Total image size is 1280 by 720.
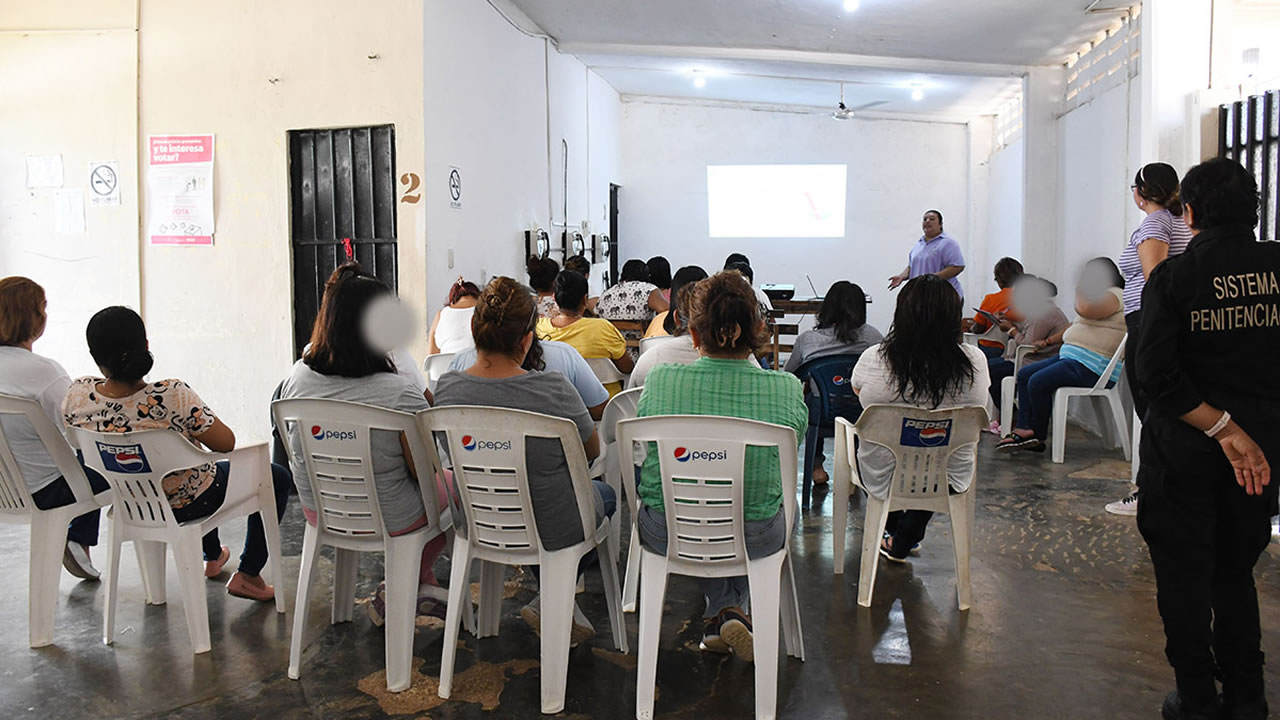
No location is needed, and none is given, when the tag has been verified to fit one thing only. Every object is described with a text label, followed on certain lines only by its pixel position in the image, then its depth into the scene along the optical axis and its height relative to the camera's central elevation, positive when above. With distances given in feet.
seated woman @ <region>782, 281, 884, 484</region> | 13.98 -0.52
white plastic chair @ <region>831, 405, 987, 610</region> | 10.25 -1.89
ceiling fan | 32.76 +6.34
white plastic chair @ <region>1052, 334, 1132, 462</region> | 17.44 -2.08
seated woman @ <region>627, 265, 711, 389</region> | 11.45 -0.71
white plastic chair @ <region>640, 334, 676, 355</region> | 13.32 -0.66
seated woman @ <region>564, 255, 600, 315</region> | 16.38 +0.51
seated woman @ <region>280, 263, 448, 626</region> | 8.79 -0.81
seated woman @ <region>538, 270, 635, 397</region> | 13.12 -0.47
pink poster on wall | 19.17 +2.19
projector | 26.20 +0.09
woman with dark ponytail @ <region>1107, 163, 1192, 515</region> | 13.00 +1.03
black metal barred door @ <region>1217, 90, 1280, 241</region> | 14.38 +2.32
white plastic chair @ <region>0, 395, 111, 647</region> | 9.62 -2.25
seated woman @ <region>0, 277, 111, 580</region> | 9.96 -0.80
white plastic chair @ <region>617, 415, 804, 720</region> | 7.74 -1.86
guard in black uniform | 7.12 -1.06
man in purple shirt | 26.96 +1.26
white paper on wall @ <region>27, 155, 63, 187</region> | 19.60 +2.60
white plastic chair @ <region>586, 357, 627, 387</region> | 13.20 -1.03
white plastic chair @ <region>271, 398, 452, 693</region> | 8.55 -1.86
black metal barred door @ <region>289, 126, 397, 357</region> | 18.48 +1.78
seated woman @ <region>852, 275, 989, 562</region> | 10.39 -0.80
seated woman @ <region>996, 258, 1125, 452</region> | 17.42 -1.06
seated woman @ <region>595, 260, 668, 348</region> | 17.61 -0.12
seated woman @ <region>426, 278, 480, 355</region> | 15.12 -0.37
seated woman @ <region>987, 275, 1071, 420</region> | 19.77 -0.65
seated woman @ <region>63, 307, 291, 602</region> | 9.29 -1.06
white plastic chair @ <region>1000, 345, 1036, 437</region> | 19.89 -2.04
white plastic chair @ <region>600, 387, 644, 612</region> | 9.83 -1.89
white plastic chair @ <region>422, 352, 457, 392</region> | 13.38 -0.94
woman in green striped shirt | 8.12 -0.85
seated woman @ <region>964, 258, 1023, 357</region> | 21.34 -0.10
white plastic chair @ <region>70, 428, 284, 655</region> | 9.16 -2.04
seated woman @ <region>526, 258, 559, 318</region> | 17.79 +0.38
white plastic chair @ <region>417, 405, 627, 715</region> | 7.93 -1.86
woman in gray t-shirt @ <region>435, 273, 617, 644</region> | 8.14 -0.82
